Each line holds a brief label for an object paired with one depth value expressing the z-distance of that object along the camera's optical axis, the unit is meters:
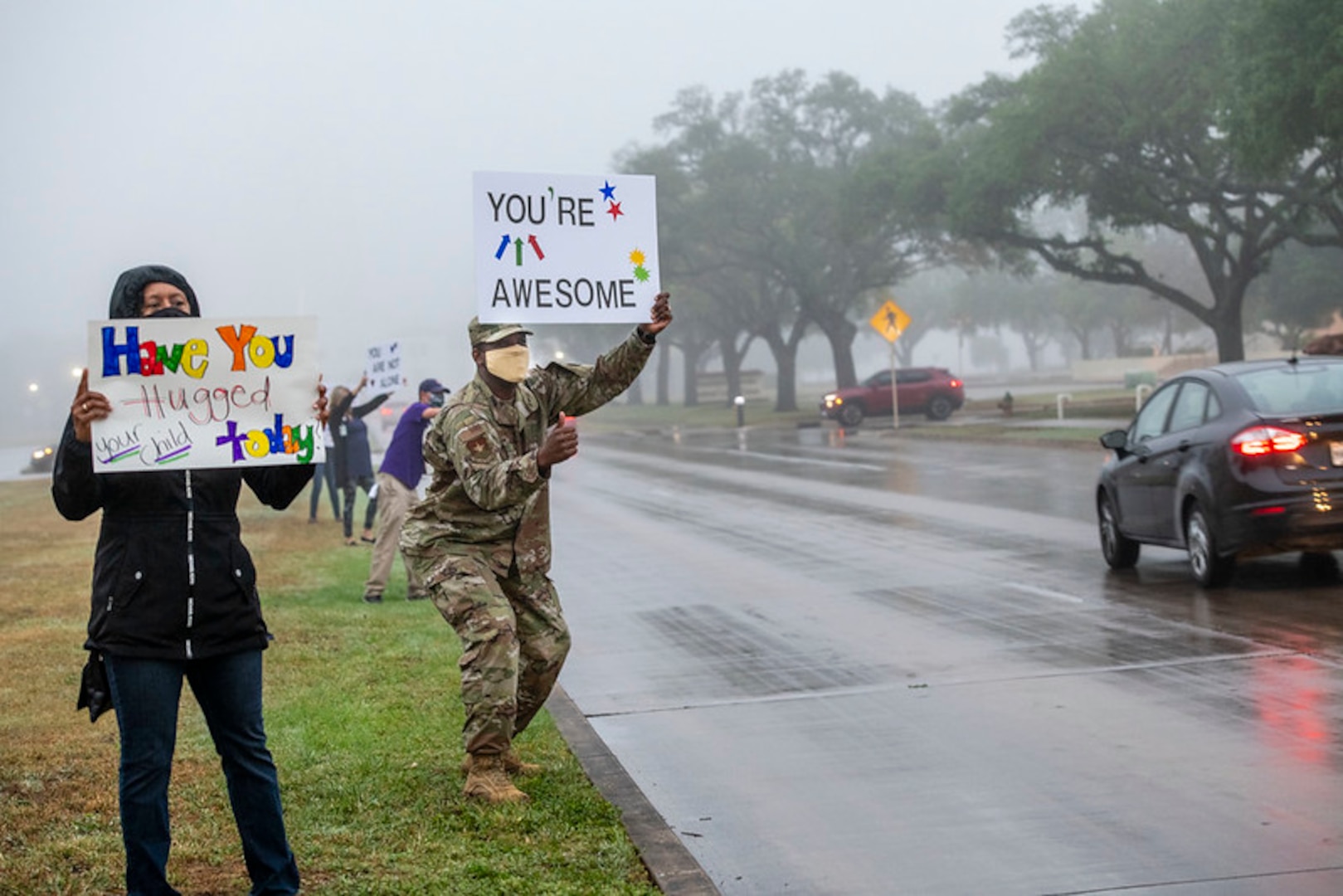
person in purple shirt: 14.37
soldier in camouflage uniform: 7.13
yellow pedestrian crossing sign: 45.47
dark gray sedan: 12.26
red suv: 51.81
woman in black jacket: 5.21
